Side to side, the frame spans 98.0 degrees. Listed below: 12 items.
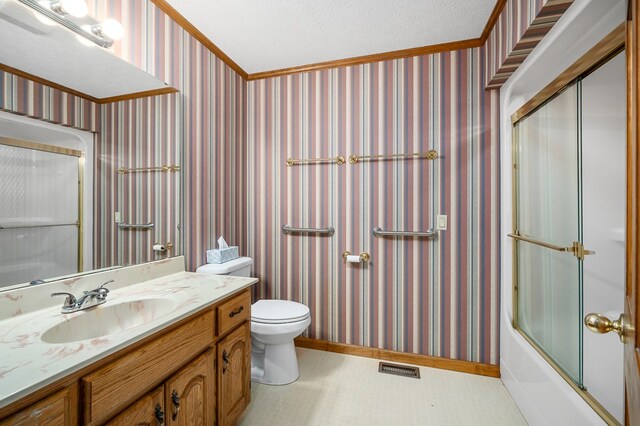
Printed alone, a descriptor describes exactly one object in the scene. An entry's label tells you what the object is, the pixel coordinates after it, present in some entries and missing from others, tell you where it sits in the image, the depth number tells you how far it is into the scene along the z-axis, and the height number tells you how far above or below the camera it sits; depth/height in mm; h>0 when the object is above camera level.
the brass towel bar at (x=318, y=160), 2201 +422
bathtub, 1074 -19
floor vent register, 1952 -1135
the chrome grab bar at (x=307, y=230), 2232 -148
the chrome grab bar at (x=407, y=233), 2002 -153
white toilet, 1766 -787
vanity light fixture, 1096 +827
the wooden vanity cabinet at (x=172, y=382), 726 -563
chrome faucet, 1090 -357
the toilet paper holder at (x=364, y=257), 2145 -344
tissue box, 1938 -306
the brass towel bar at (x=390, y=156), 2002 +420
